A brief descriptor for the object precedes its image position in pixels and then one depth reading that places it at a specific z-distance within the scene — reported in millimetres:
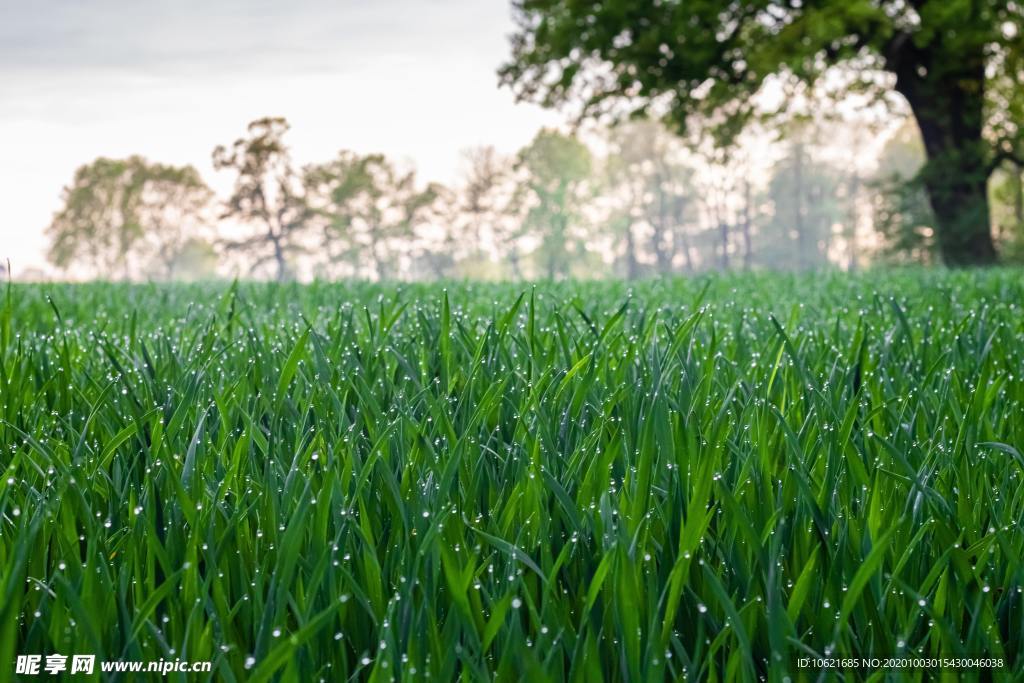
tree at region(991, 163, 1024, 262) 25453
